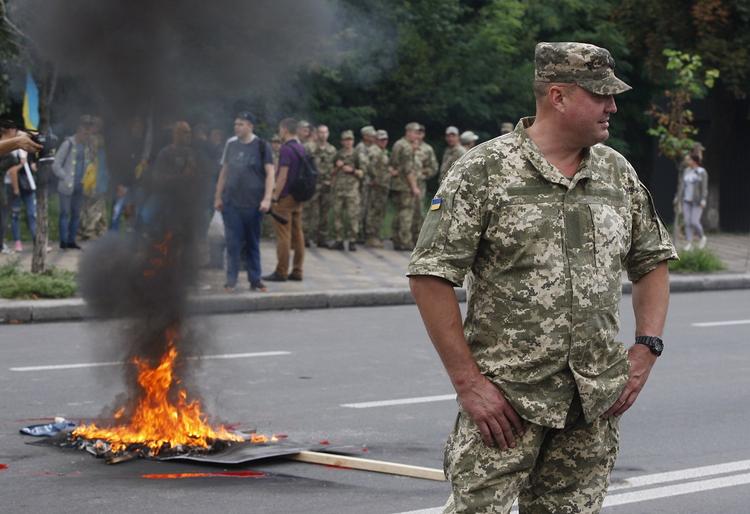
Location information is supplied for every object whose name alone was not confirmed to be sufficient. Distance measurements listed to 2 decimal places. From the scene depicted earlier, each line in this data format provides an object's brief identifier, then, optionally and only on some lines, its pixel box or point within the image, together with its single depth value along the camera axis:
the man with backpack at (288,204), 14.61
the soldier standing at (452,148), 19.38
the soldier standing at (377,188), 19.16
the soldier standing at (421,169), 19.20
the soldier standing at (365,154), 19.03
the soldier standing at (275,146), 18.22
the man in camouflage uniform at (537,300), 3.52
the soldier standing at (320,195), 18.77
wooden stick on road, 6.18
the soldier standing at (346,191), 18.52
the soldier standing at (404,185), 19.03
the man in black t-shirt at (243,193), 13.34
